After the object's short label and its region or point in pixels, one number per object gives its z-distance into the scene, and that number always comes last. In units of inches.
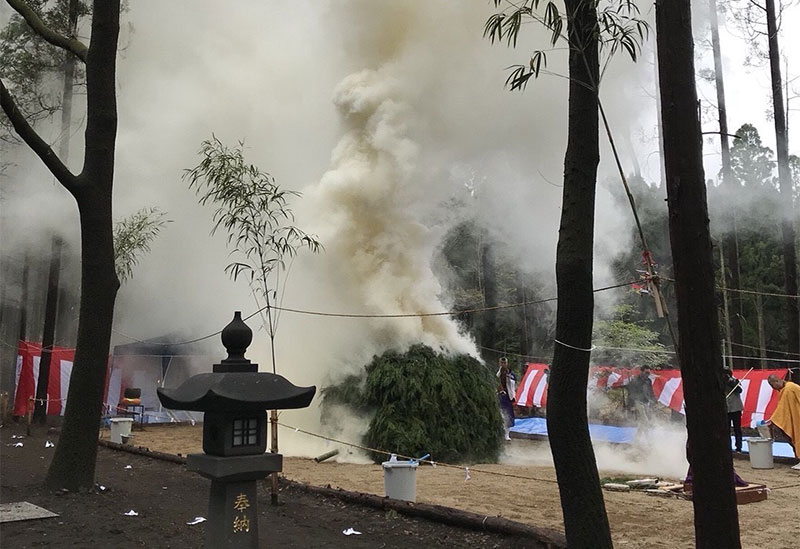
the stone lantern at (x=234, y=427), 155.3
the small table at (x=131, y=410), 651.5
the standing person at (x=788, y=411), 408.8
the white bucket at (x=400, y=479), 271.7
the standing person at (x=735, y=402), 411.8
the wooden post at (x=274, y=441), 280.7
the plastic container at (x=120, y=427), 500.4
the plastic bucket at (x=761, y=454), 407.2
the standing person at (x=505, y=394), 596.4
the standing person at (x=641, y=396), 589.2
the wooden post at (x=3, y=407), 634.8
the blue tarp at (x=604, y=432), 480.7
